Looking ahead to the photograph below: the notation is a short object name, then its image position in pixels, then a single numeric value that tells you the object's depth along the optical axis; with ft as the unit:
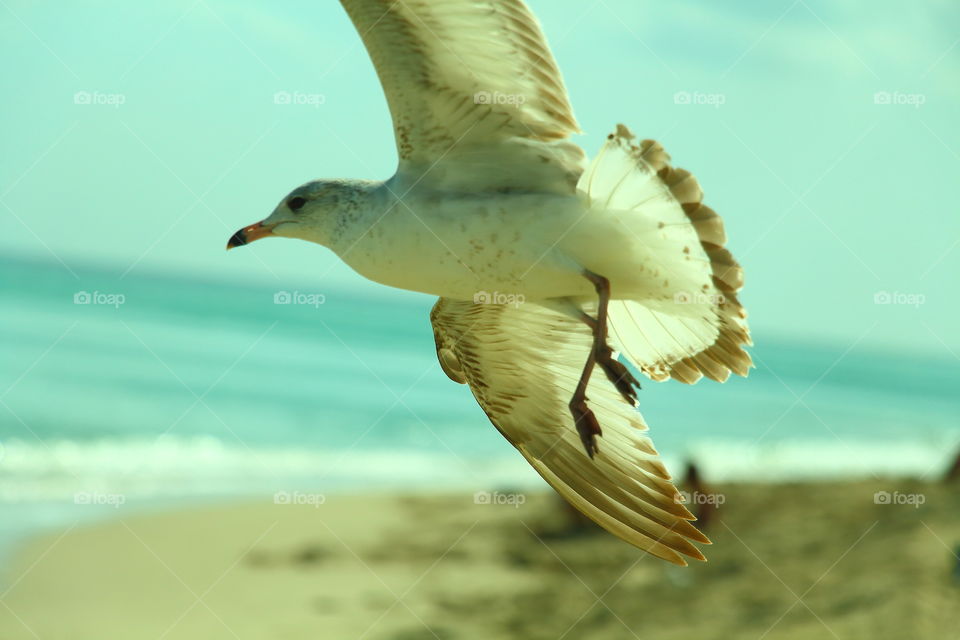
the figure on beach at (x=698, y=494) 68.28
